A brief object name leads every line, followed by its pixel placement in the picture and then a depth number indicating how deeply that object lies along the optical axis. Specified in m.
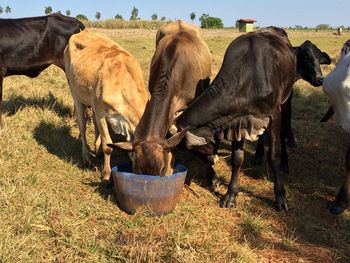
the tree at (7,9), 117.96
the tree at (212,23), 97.50
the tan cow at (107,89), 4.95
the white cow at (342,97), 4.65
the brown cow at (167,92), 4.27
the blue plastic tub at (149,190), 4.16
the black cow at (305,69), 6.05
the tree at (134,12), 107.12
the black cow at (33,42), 7.46
